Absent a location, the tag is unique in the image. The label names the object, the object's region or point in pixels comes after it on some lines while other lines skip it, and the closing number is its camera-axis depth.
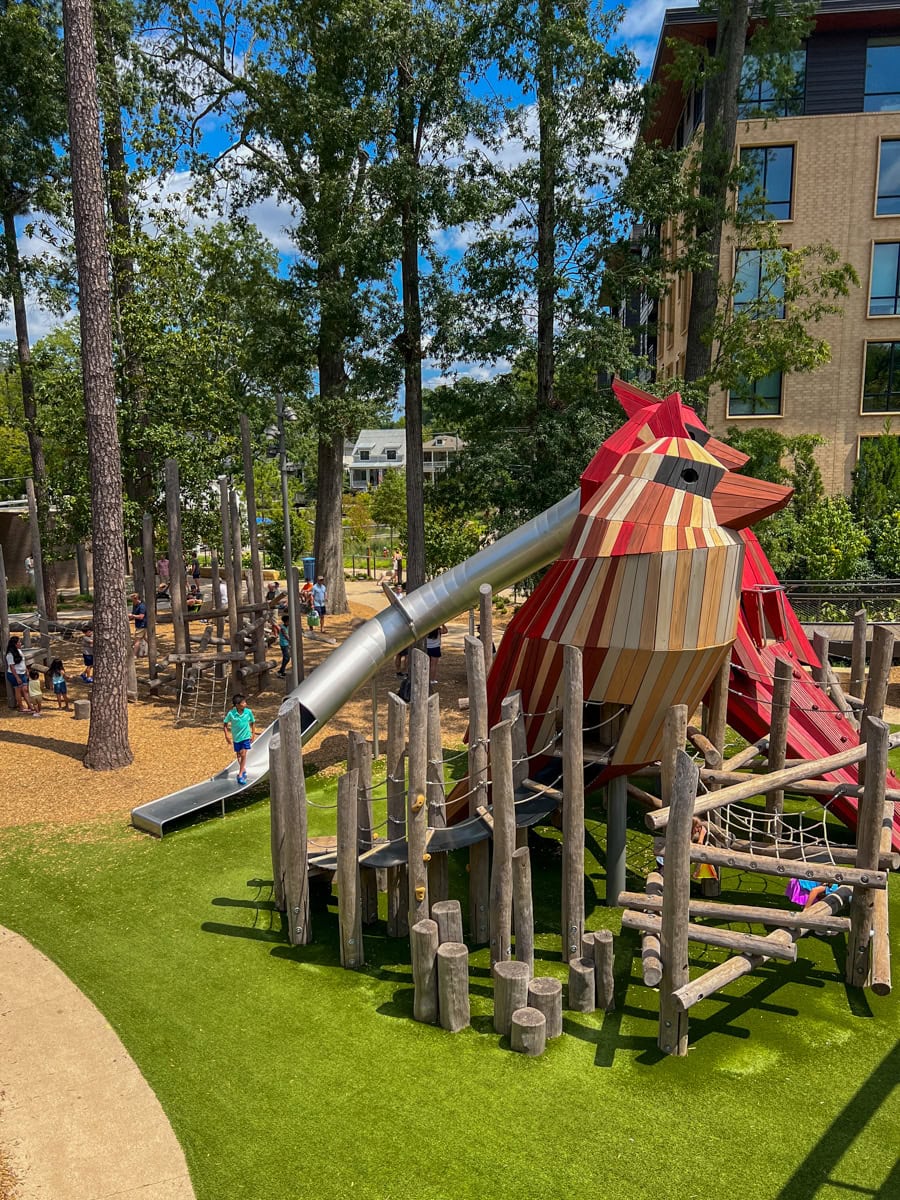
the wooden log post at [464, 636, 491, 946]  7.87
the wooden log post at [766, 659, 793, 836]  8.00
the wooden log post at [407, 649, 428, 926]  7.07
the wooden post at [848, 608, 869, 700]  11.63
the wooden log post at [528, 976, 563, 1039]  6.30
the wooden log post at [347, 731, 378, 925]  7.59
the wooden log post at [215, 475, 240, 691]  14.95
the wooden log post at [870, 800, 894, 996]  6.73
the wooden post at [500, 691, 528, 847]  7.86
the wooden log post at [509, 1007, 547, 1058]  6.17
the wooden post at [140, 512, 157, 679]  16.22
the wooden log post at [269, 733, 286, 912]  7.69
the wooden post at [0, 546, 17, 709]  15.74
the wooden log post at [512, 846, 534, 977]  6.53
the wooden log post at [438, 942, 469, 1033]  6.39
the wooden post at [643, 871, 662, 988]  6.18
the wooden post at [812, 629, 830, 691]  10.69
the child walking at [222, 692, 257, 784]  11.15
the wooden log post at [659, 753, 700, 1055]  5.95
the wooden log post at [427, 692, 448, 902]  7.55
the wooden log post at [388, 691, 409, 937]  7.80
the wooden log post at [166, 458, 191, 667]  15.23
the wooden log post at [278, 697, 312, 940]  7.44
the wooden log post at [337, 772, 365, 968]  7.11
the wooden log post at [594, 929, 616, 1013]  6.61
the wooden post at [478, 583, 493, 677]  10.22
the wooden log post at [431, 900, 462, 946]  6.69
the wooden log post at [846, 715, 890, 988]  6.50
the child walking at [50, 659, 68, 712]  15.99
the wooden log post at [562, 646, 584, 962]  6.88
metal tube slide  10.35
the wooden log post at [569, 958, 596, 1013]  6.65
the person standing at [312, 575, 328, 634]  22.72
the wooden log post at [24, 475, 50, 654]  19.59
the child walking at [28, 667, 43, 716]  15.43
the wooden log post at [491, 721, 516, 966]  6.64
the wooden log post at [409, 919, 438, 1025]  6.56
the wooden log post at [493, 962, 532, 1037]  6.33
